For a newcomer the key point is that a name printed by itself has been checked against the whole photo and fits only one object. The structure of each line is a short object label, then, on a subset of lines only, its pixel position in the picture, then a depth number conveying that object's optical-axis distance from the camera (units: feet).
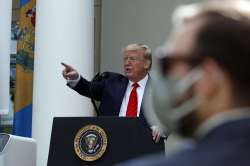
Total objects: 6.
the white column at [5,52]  25.99
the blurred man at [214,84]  4.86
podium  16.36
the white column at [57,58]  28.65
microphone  20.73
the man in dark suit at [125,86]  20.55
